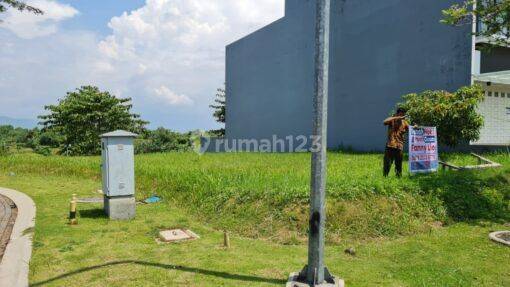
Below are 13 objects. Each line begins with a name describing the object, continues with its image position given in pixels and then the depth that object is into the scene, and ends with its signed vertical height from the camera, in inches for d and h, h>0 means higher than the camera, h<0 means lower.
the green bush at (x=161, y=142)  1268.5 -53.0
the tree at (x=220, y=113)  1668.3 +52.5
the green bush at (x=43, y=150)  1320.1 -84.8
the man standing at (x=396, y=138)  371.2 -10.5
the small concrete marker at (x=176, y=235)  268.1 -75.0
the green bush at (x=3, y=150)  822.4 -52.8
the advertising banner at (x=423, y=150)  377.7 -22.2
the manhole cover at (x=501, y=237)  259.8 -73.3
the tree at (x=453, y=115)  519.2 +15.6
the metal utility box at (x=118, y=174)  325.4 -39.4
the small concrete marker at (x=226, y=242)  252.4 -72.4
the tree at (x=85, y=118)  1231.5 +22.0
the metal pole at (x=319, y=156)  170.7 -12.8
